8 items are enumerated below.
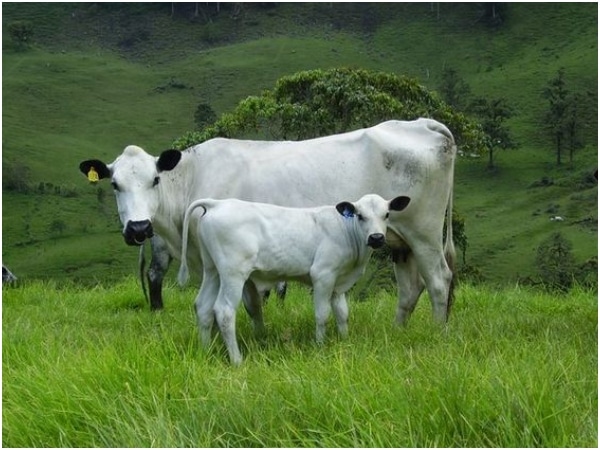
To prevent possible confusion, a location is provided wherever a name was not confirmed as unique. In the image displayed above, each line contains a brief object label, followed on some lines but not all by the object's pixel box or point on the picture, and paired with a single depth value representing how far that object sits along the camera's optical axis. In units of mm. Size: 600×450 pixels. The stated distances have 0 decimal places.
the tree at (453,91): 83125
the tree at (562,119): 79562
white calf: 7027
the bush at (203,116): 65431
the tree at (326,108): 22906
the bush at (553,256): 39806
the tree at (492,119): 71894
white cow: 8148
